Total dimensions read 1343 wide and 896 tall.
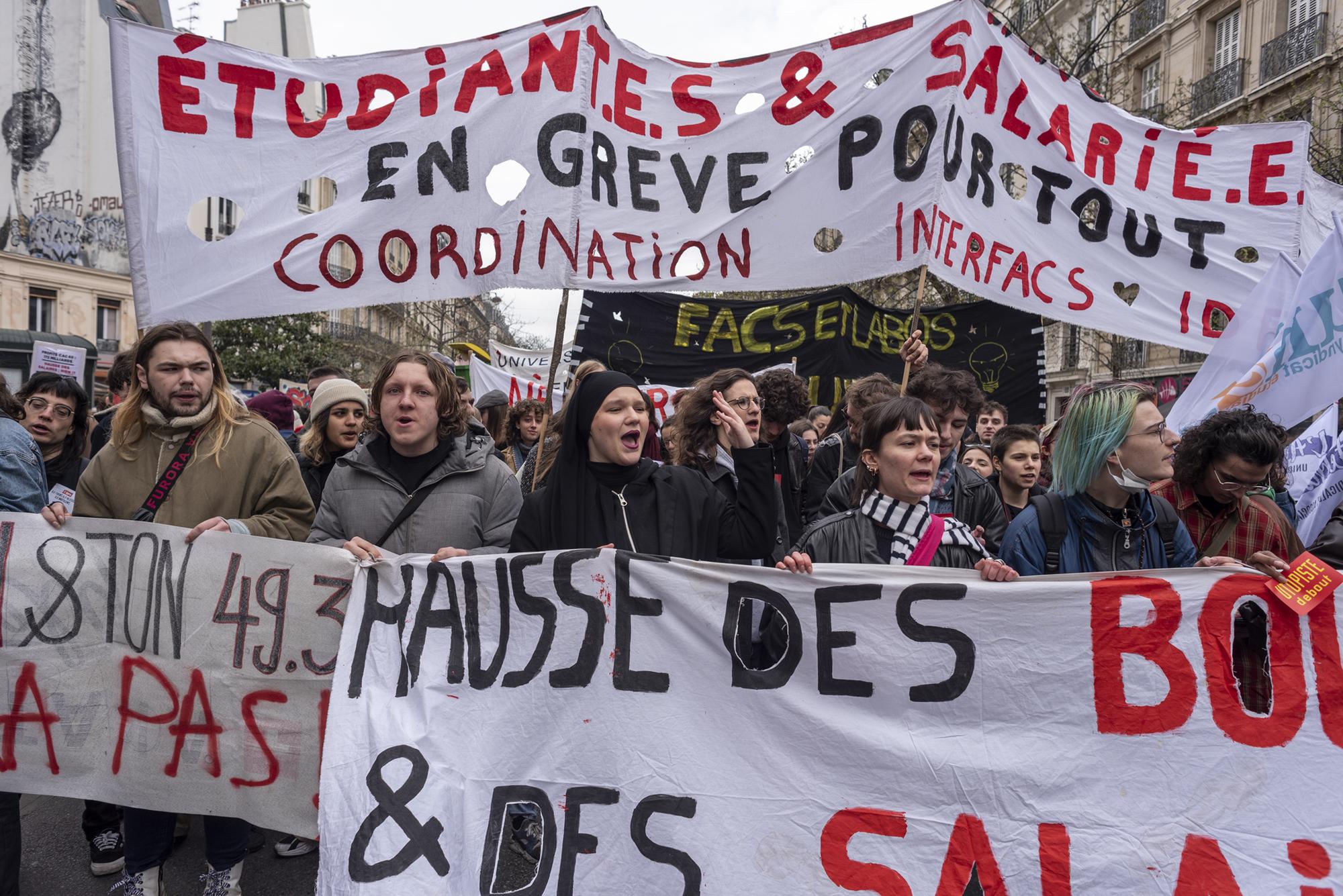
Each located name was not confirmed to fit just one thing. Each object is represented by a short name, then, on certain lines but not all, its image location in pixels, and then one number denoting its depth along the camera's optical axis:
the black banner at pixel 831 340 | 6.12
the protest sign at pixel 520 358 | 12.08
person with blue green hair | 2.76
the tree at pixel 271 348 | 32.78
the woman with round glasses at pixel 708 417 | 3.85
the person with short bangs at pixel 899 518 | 2.80
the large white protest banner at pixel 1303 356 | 3.41
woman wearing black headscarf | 2.88
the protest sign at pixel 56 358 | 6.39
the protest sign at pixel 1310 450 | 3.80
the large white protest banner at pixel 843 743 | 2.39
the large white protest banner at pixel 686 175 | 3.66
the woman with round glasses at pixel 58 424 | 4.37
